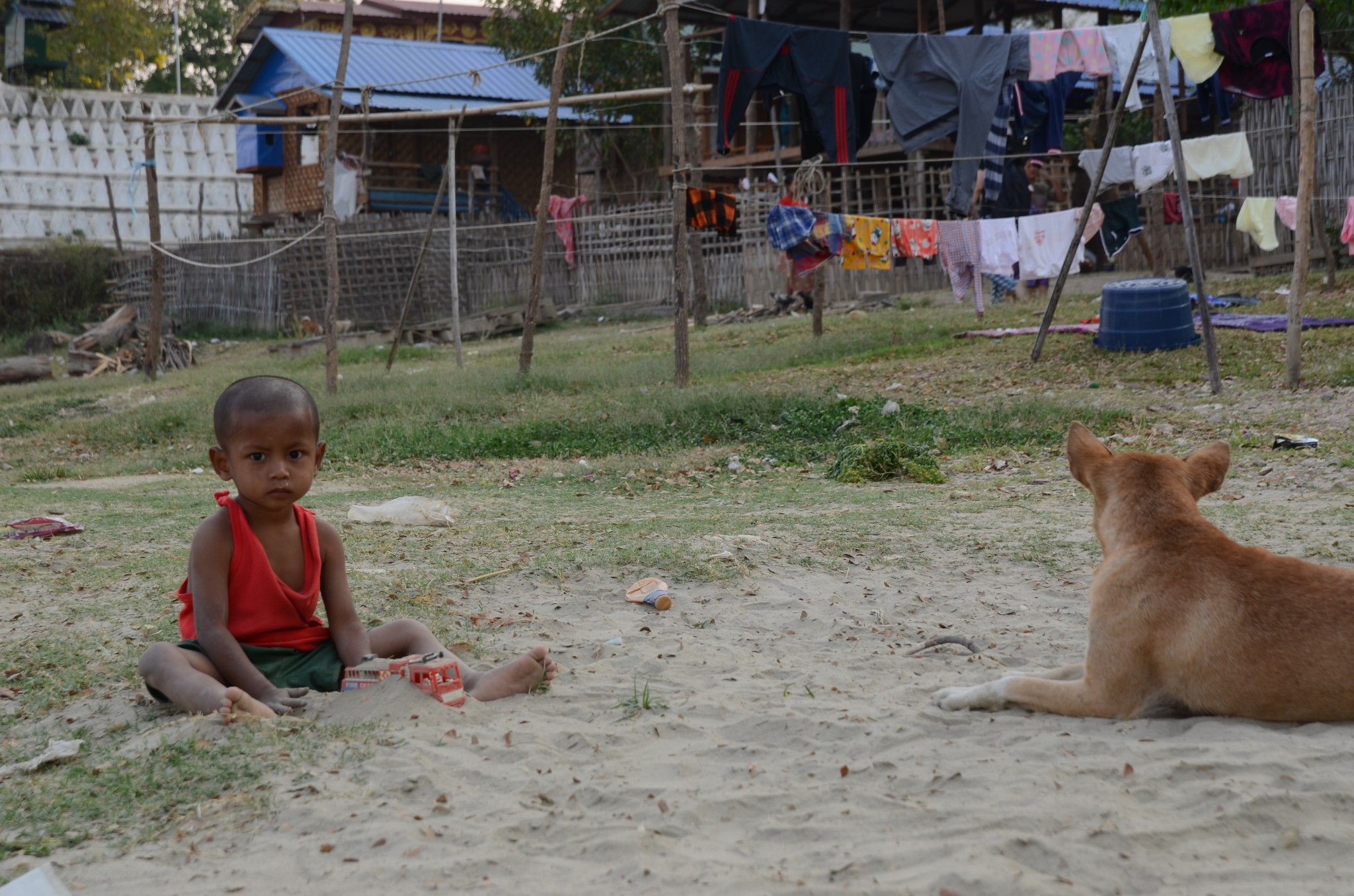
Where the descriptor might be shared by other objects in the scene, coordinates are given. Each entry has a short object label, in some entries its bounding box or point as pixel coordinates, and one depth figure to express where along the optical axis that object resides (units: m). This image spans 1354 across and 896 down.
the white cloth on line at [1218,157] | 11.77
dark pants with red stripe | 12.30
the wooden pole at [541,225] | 12.53
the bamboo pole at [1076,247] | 10.57
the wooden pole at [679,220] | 11.07
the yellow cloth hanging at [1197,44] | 11.30
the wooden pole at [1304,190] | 8.98
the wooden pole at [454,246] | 14.16
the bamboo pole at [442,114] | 12.12
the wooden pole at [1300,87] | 9.61
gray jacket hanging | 12.38
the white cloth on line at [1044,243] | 12.38
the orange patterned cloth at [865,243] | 12.51
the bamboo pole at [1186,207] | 9.31
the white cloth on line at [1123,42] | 12.51
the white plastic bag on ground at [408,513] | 6.11
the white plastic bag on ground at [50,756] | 2.74
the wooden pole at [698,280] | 17.30
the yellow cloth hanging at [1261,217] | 12.34
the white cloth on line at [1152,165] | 11.75
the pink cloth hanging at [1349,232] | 12.12
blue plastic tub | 10.93
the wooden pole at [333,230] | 12.02
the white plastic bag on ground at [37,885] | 2.08
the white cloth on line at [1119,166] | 11.84
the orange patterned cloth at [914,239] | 12.77
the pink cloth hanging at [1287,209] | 12.56
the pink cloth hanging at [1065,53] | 12.33
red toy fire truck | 3.11
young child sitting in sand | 3.05
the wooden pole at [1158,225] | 12.75
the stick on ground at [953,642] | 3.61
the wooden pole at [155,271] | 15.09
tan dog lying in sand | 2.66
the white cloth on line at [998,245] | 12.57
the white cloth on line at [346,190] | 24.62
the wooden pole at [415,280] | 14.38
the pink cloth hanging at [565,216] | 21.47
